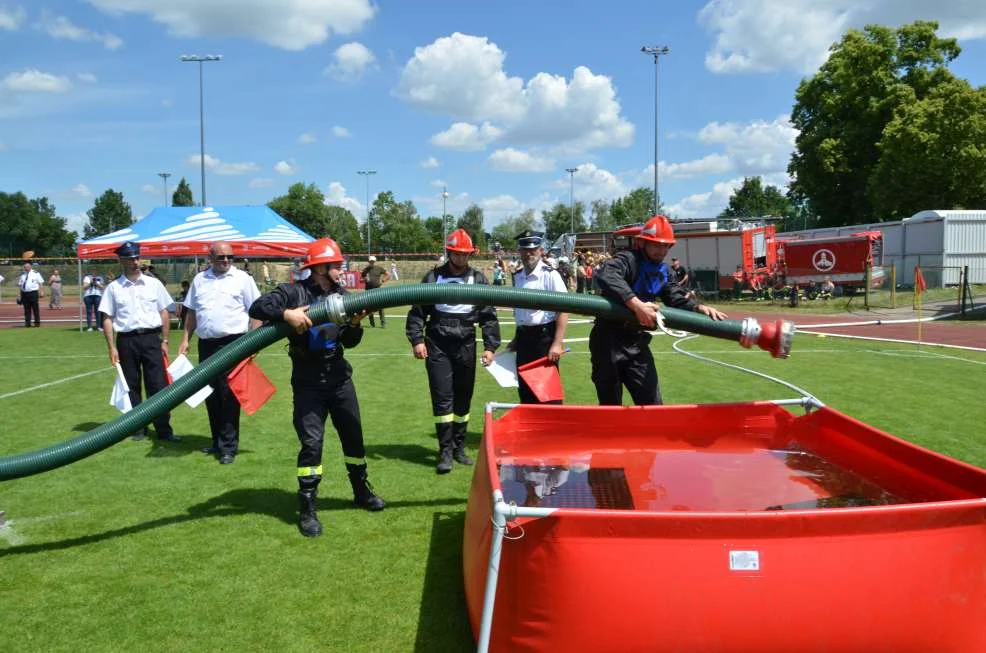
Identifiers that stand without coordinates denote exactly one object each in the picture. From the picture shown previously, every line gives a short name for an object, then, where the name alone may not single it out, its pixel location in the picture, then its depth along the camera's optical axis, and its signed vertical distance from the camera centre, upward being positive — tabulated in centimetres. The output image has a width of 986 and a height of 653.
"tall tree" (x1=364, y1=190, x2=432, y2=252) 9094 +614
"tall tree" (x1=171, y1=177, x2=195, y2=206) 10850 +1231
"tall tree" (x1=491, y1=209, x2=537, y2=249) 9973 +684
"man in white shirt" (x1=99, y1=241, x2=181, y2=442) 706 -46
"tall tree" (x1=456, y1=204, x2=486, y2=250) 10156 +747
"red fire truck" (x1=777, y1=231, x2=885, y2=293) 2464 +52
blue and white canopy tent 1898 +106
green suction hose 425 -35
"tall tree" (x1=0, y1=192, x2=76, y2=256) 8750 +577
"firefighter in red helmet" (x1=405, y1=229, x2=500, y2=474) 611 -59
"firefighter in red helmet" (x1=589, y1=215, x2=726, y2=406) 494 -41
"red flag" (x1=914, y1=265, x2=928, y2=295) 1803 -26
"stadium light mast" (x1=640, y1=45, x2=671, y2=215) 3712 +1153
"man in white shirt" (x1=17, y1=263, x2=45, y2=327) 2200 -48
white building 2666 +106
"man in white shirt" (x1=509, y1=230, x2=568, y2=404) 614 -35
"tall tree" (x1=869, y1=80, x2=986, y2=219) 3384 +575
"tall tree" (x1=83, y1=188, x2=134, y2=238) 11650 +1047
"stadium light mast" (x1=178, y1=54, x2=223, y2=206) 3155 +645
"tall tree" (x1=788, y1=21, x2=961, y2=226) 3900 +956
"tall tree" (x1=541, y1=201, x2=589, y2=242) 9669 +750
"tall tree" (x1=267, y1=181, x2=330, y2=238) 9056 +821
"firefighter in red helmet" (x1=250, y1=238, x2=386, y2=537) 473 -65
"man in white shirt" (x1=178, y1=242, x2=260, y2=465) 663 -37
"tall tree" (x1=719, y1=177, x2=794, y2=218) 9575 +999
